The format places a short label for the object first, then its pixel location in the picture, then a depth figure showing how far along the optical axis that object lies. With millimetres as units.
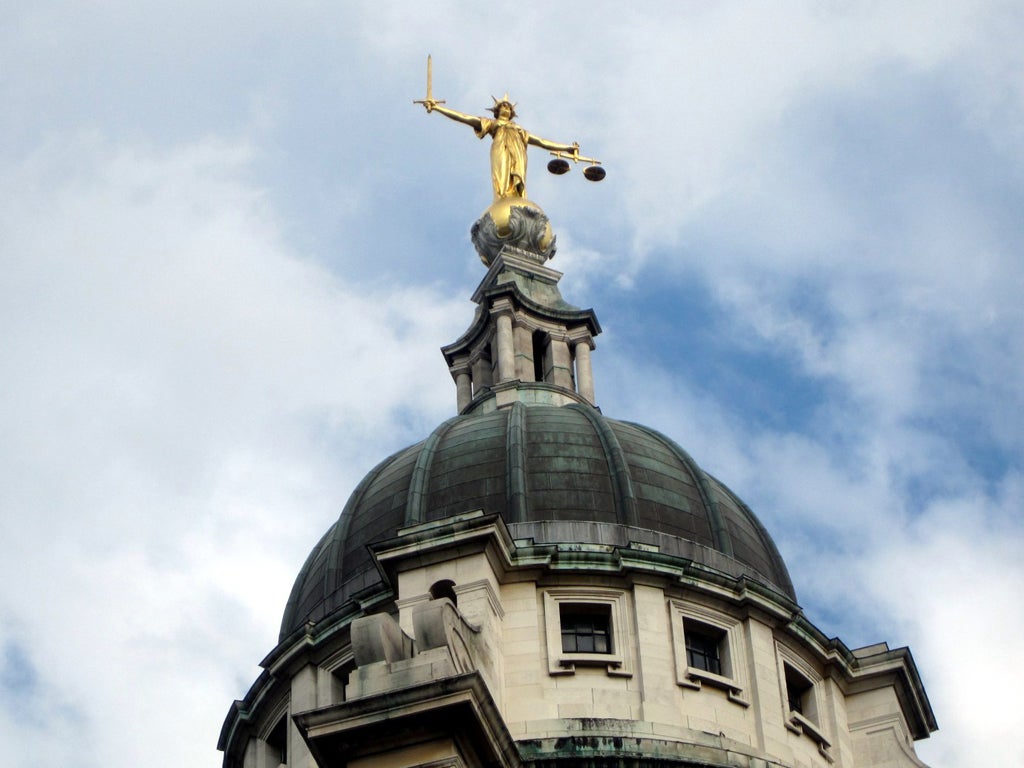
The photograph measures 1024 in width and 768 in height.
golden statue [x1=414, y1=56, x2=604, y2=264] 65125
